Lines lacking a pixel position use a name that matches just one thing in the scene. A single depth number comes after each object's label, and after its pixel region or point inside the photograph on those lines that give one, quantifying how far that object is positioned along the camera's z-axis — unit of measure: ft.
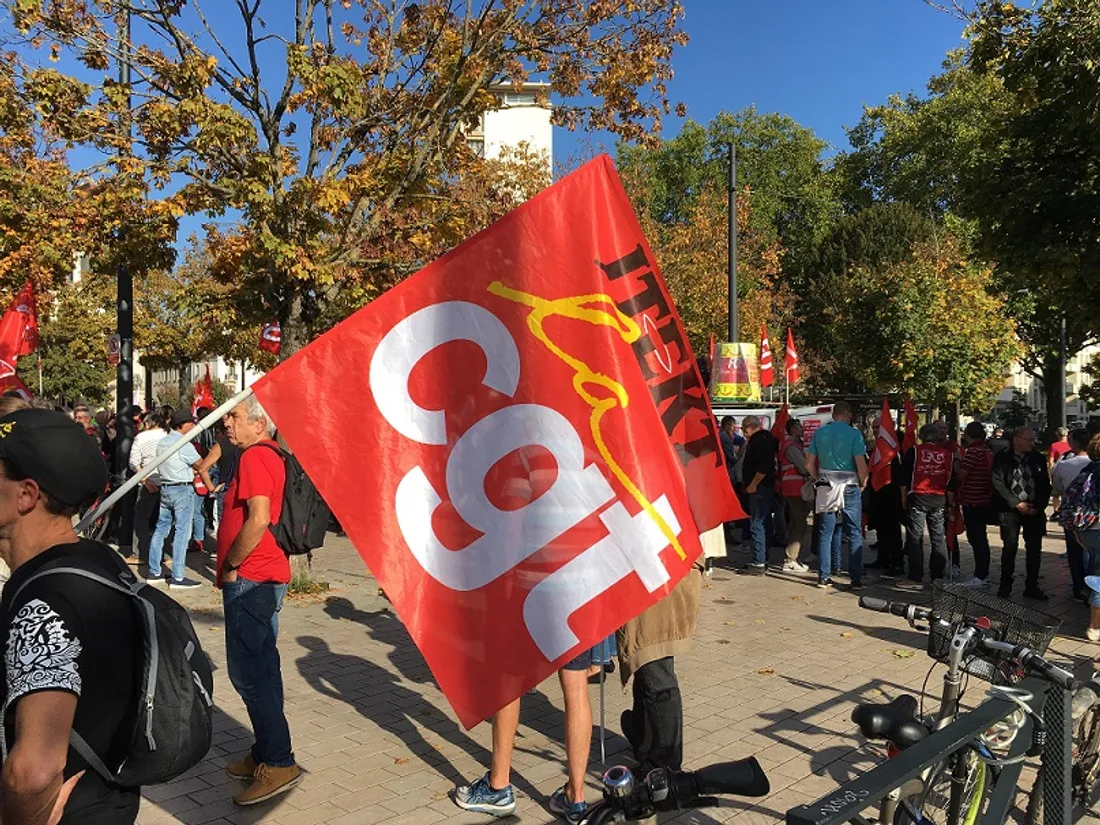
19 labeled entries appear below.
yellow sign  56.85
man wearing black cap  6.05
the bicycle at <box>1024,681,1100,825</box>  12.97
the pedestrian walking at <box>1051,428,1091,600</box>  29.40
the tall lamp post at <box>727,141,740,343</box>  59.16
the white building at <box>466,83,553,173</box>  213.46
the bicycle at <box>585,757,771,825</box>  7.88
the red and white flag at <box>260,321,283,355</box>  34.12
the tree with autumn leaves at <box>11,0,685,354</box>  28.91
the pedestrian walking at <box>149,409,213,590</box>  31.22
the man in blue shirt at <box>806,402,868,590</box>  31.22
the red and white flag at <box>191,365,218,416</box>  58.13
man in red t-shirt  14.21
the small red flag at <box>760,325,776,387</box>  66.80
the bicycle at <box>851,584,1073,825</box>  9.66
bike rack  6.76
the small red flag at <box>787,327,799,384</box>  66.64
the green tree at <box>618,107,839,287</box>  165.17
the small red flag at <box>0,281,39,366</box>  33.22
